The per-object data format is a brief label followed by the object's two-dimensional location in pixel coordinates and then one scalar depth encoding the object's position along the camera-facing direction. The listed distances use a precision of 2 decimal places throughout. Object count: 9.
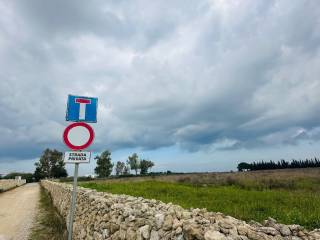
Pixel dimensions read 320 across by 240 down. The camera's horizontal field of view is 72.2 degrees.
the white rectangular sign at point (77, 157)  5.00
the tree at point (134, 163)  83.42
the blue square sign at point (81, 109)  5.39
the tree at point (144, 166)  84.10
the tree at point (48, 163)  78.37
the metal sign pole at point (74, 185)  5.04
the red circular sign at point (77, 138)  5.11
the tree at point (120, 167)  89.15
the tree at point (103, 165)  73.62
